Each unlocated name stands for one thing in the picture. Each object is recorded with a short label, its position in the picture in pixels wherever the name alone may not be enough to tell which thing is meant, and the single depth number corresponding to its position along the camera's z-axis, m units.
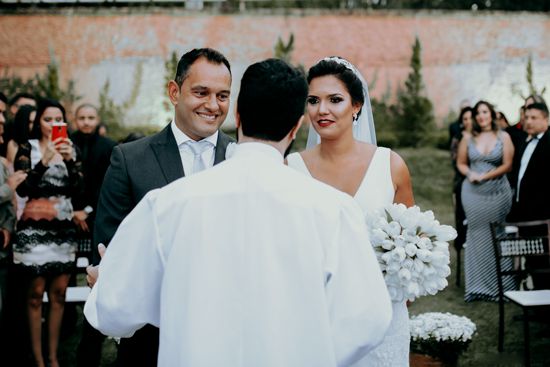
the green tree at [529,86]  21.03
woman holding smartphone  5.68
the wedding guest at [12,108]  7.02
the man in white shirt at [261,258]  2.13
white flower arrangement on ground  4.77
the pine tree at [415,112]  19.91
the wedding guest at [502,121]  11.25
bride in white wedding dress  3.60
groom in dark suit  3.02
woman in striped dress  8.42
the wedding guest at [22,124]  6.55
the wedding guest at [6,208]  5.55
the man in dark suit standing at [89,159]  6.80
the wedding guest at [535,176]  7.73
